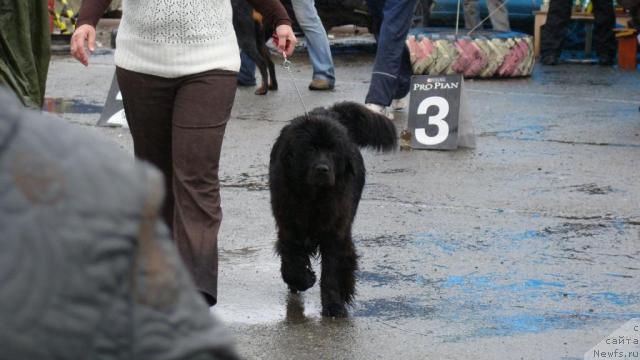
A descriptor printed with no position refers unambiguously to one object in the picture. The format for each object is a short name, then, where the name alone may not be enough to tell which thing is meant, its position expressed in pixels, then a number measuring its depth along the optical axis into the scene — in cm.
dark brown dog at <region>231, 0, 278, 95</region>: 2456
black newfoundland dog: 1143
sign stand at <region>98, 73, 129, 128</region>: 2084
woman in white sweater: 1009
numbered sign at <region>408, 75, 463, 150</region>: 1966
